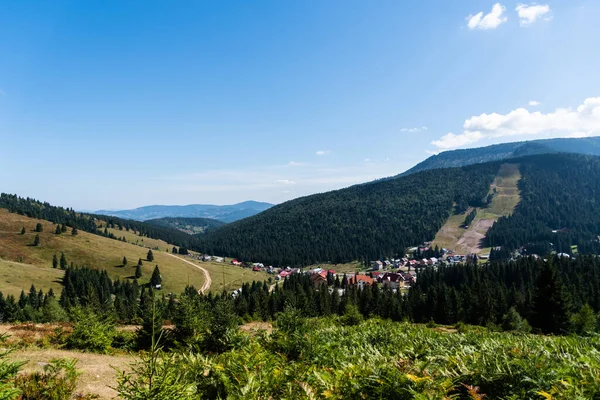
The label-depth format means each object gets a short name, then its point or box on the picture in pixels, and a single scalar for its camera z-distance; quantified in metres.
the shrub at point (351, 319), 31.08
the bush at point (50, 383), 9.28
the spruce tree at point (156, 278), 131.88
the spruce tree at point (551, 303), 46.50
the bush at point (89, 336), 18.95
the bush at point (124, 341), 21.44
